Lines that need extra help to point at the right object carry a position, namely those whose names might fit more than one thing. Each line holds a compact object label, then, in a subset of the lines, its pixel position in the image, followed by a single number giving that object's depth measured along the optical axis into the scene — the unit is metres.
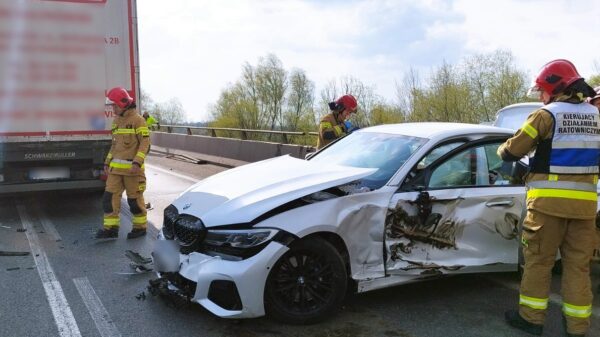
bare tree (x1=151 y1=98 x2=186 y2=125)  48.26
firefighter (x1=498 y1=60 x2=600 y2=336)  3.64
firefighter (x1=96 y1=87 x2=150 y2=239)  6.39
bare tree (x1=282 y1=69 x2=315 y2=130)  41.62
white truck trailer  7.13
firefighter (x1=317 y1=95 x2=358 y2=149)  7.31
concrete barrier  13.02
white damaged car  3.62
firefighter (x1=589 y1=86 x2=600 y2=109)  5.30
